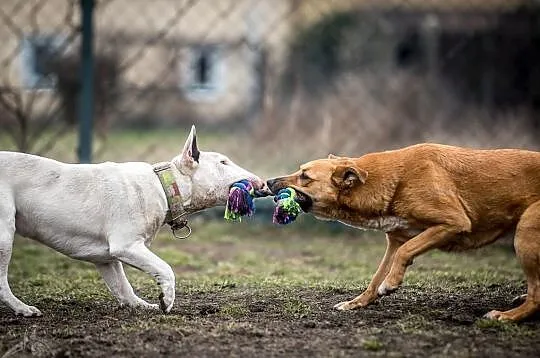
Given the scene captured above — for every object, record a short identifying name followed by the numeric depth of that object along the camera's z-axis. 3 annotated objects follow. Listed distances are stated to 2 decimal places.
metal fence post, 23.33
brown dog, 12.62
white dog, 12.76
